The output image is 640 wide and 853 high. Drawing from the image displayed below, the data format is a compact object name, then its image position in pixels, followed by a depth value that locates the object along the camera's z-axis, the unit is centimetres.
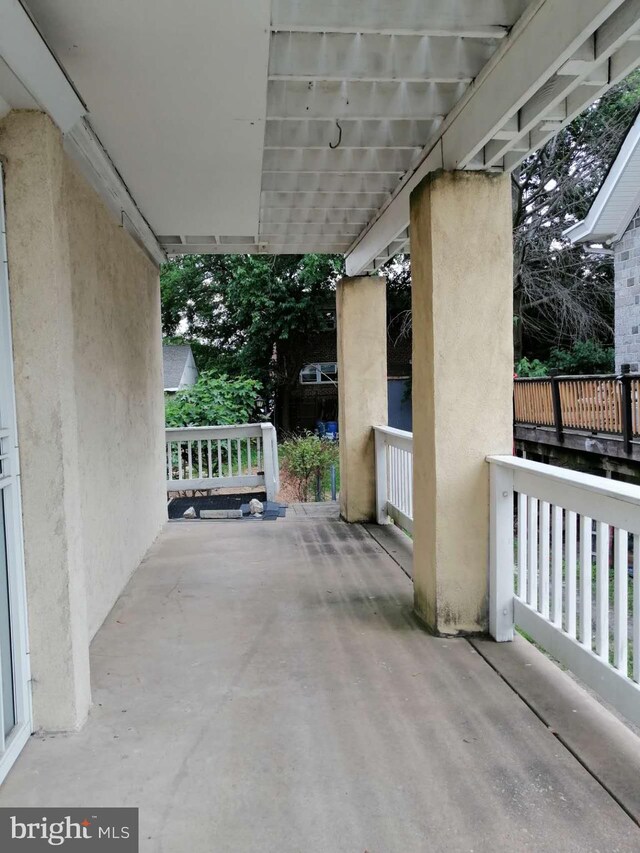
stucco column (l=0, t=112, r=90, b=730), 211
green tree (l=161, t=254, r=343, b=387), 1684
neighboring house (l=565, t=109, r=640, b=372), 846
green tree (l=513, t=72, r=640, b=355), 1392
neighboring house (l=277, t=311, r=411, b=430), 1855
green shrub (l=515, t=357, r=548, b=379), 1402
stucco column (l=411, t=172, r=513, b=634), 306
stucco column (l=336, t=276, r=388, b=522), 584
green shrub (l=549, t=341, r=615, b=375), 1477
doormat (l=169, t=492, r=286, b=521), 641
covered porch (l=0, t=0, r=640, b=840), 192
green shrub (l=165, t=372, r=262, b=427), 779
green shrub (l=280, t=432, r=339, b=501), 842
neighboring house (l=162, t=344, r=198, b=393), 1686
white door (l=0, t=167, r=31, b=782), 207
